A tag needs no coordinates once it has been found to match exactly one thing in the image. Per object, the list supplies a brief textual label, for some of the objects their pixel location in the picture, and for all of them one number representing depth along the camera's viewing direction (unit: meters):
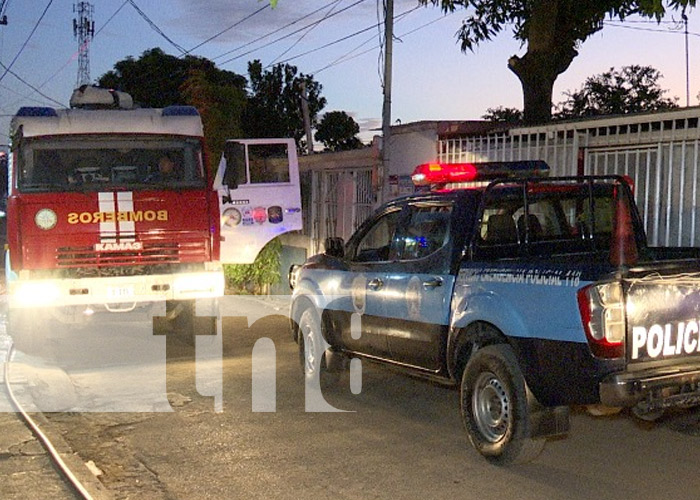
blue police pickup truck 5.18
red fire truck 9.55
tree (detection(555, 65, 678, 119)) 29.12
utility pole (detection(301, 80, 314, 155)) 21.77
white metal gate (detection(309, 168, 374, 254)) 15.74
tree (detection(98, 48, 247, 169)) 41.61
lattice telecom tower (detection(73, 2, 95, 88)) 41.44
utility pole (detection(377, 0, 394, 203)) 13.74
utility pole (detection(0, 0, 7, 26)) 32.92
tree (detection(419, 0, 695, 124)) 14.72
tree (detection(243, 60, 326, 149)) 42.25
